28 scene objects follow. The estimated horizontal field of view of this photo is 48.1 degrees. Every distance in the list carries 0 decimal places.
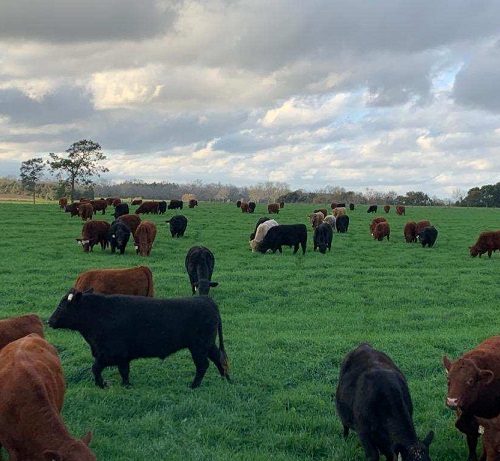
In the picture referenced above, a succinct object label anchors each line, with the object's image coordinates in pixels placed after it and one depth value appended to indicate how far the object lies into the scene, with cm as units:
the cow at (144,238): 2456
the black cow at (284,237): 2608
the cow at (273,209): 5512
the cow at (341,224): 3806
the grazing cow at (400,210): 6047
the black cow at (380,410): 545
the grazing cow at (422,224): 3409
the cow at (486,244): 2726
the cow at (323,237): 2707
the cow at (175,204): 5628
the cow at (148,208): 4622
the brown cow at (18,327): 771
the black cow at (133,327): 848
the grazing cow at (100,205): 4575
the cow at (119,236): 2462
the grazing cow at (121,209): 4200
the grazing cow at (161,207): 4816
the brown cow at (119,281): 1306
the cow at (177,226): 3167
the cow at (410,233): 3328
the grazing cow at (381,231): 3347
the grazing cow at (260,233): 2684
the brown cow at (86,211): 3981
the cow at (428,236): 3083
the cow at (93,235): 2592
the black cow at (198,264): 1634
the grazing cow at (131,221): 2947
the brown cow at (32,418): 505
